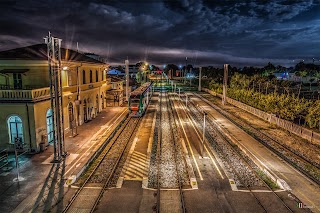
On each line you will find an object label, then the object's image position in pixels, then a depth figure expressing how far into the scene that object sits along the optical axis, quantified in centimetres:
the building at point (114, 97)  4006
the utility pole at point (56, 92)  1583
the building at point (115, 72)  11015
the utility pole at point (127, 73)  4362
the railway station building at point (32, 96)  1780
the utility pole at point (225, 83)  4444
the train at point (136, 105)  3206
